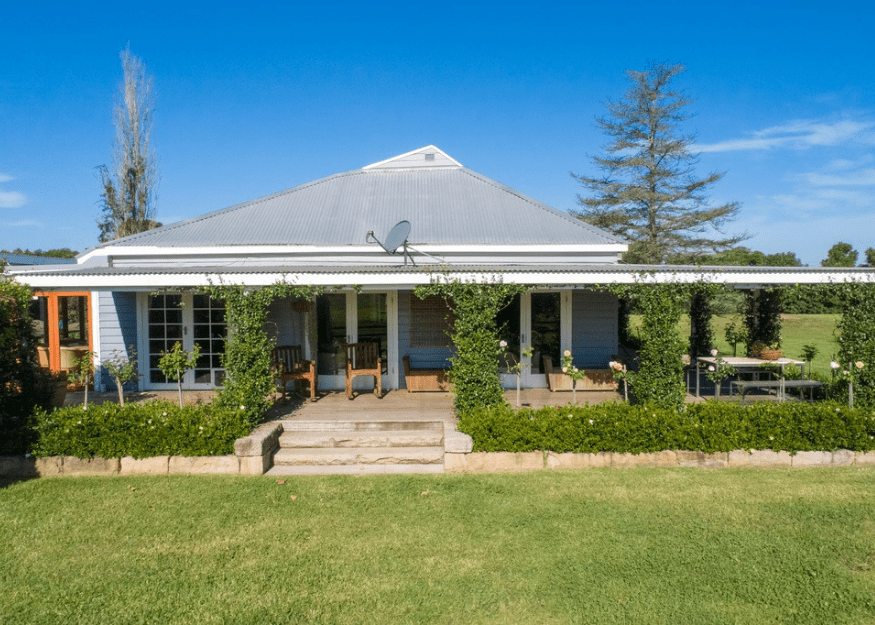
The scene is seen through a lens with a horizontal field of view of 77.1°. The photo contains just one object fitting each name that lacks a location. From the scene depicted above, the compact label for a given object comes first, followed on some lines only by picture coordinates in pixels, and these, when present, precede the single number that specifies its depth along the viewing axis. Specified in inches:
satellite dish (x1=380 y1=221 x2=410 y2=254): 396.2
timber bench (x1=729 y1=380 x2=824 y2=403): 345.4
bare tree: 933.2
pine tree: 1169.4
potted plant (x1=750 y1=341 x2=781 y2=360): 403.5
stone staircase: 291.0
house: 424.5
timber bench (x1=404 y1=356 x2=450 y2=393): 407.8
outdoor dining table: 367.4
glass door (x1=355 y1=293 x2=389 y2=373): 420.5
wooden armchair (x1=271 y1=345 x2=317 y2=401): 377.4
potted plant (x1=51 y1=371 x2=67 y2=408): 323.6
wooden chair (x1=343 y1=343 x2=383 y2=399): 385.1
